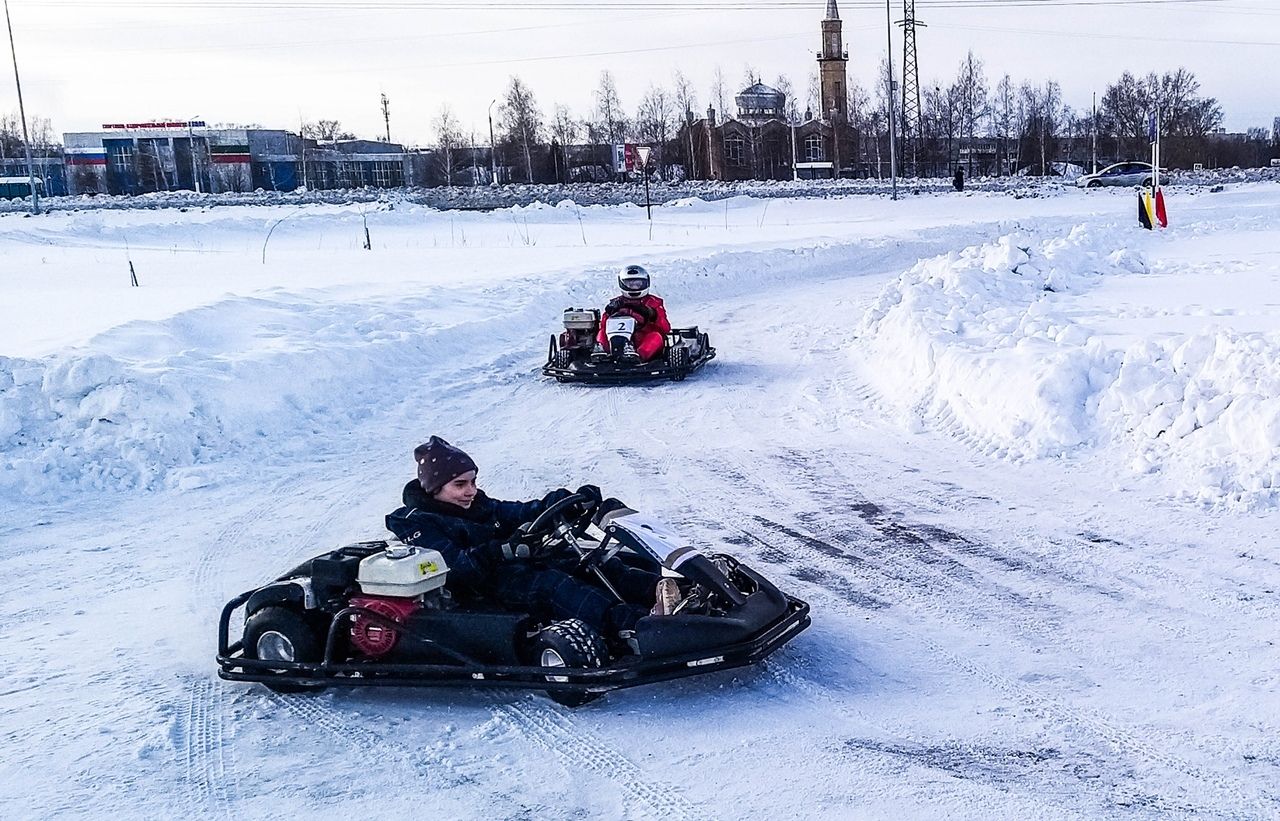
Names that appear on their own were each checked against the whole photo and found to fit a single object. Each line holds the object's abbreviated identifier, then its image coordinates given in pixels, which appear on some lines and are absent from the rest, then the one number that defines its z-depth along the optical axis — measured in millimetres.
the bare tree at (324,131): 91438
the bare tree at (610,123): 74312
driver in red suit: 12406
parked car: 47534
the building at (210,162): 80562
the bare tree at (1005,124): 70562
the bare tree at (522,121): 69875
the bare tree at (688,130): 69875
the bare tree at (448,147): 70575
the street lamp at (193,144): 75781
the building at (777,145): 69375
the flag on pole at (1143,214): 26036
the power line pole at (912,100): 46844
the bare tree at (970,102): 68312
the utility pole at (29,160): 42316
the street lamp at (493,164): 67975
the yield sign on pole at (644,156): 38156
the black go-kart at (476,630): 4680
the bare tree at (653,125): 75375
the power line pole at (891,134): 43062
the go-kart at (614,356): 12203
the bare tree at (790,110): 74994
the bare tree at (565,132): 74188
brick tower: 78438
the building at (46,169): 81688
